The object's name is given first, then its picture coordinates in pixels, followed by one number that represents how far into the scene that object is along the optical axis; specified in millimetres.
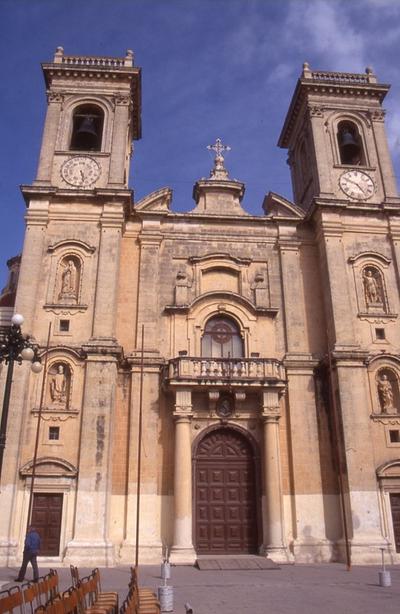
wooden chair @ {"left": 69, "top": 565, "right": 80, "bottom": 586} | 9255
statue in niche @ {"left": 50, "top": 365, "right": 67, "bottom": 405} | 19703
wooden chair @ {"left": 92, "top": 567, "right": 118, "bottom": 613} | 8461
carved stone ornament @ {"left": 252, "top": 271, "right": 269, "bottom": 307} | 22719
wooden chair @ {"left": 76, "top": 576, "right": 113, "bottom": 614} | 7568
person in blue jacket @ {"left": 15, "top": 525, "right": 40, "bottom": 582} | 13445
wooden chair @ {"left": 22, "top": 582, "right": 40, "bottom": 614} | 7875
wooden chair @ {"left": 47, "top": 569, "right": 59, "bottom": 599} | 8703
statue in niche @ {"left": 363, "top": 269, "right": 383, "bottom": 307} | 22741
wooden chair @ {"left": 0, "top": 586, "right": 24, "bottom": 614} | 6681
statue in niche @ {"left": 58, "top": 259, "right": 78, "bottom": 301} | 21641
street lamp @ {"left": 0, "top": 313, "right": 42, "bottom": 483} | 12234
